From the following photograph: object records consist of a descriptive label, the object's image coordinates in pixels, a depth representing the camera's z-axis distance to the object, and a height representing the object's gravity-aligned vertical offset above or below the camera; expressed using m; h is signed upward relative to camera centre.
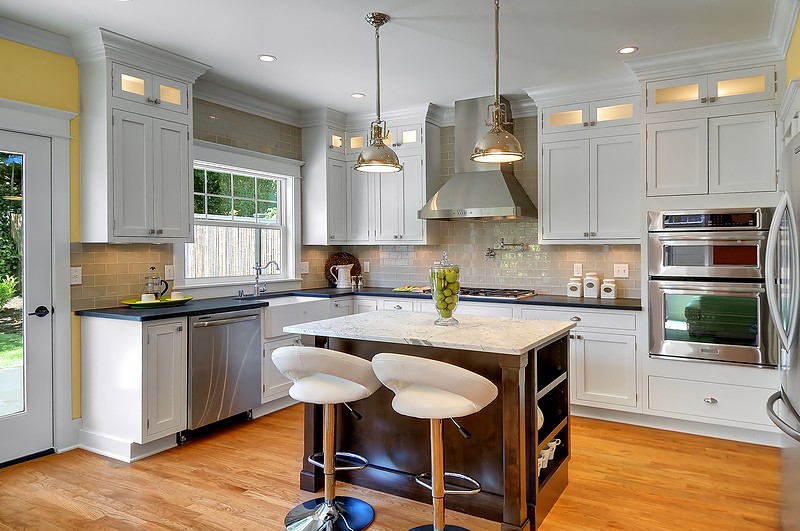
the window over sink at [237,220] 4.78 +0.36
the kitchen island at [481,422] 2.53 -0.86
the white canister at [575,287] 4.93 -0.26
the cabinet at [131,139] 3.69 +0.83
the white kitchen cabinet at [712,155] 3.86 +0.73
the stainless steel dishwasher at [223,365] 3.90 -0.79
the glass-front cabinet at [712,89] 3.87 +1.23
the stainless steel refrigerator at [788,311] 2.13 -0.22
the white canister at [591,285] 4.83 -0.24
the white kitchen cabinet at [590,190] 4.56 +0.57
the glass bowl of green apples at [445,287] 2.89 -0.15
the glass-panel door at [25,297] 3.47 -0.24
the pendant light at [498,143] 2.80 +0.58
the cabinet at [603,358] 4.30 -0.80
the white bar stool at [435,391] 2.25 -0.57
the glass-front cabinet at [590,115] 4.62 +1.23
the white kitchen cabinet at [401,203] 5.59 +0.56
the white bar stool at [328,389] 2.54 -0.61
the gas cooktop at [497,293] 4.89 -0.32
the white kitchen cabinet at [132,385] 3.56 -0.83
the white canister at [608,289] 4.75 -0.27
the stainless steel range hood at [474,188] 4.83 +0.63
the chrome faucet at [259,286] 4.99 -0.25
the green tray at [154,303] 3.90 -0.32
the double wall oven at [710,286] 3.82 -0.21
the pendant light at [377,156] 3.11 +0.58
